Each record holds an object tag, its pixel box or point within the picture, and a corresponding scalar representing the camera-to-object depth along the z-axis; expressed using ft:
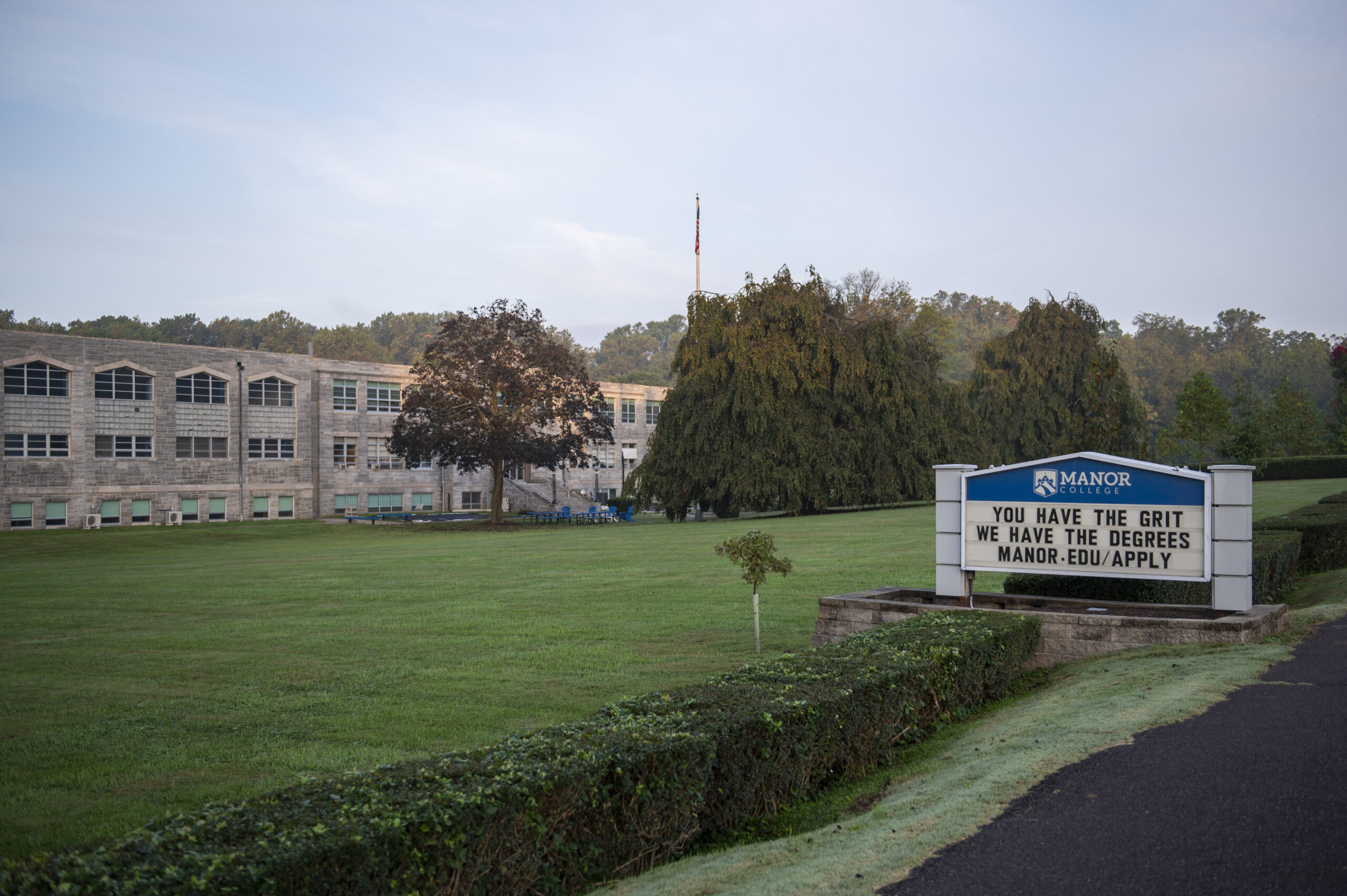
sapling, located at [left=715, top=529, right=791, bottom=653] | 38.50
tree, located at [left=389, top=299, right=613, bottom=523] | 145.38
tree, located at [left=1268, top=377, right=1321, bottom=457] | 186.50
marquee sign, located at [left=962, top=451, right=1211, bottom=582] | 31.94
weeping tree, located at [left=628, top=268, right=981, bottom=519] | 131.95
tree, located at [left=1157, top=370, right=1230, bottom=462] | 146.20
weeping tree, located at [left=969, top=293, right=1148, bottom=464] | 171.42
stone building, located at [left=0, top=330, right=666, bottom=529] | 140.67
